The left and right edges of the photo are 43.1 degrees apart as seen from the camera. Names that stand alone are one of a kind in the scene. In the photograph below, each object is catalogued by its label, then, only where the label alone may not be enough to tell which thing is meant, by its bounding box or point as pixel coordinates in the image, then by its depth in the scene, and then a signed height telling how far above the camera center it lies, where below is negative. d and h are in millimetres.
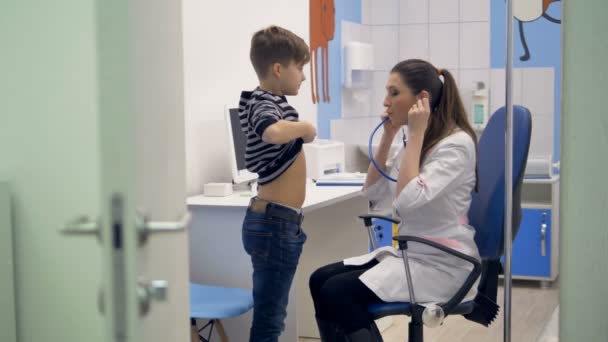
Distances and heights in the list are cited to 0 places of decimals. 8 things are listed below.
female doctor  2182 -292
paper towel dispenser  4844 +324
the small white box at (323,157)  3816 -215
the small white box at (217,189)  3031 -287
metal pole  2141 -106
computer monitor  3116 -122
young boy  2279 -192
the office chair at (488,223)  2162 -332
